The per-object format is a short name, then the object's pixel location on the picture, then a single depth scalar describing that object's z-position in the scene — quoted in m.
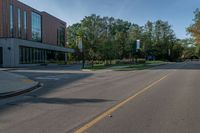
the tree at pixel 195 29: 23.52
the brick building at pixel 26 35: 23.48
